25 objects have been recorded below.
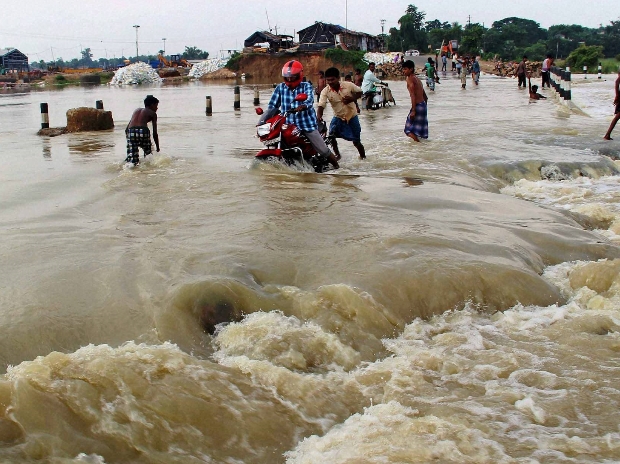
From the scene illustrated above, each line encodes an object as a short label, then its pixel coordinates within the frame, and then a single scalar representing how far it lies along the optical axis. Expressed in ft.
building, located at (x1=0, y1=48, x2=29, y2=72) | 297.53
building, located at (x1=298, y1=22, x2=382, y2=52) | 237.66
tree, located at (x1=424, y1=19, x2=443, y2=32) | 365.44
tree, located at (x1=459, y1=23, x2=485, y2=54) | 219.82
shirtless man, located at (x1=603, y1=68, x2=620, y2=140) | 40.82
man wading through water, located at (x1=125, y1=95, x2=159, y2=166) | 34.37
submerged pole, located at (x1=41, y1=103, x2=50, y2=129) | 58.75
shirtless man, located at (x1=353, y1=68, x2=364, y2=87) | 69.64
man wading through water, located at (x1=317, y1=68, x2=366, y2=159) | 35.35
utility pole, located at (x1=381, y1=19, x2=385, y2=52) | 294.66
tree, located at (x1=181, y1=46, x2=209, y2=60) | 454.81
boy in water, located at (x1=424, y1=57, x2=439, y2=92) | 94.89
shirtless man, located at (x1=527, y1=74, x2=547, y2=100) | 76.69
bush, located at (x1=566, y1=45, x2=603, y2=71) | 171.12
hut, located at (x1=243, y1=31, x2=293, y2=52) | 250.16
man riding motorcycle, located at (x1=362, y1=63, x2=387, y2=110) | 67.41
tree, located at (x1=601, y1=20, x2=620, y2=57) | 259.60
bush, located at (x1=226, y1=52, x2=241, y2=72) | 244.01
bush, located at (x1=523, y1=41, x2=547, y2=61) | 241.02
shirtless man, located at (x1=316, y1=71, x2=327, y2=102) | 53.80
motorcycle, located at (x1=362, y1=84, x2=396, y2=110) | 69.72
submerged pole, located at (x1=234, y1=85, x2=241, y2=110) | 81.92
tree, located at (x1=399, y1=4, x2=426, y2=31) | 284.98
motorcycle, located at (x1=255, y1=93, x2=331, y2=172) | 30.30
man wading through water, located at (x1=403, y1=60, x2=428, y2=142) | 37.71
